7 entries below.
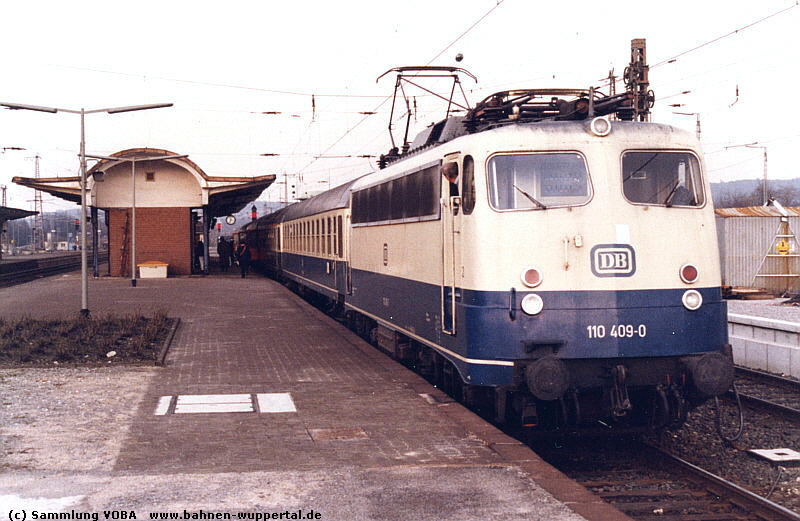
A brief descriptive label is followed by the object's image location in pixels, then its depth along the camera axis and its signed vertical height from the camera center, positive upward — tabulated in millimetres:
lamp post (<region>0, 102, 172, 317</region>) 18358 +1898
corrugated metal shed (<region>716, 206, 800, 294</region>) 26719 +80
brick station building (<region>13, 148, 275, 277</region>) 35688 +2214
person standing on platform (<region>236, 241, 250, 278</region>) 37650 -154
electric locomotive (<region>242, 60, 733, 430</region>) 7871 -227
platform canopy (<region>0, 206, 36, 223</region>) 40666 +2147
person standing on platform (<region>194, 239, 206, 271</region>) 41612 +104
